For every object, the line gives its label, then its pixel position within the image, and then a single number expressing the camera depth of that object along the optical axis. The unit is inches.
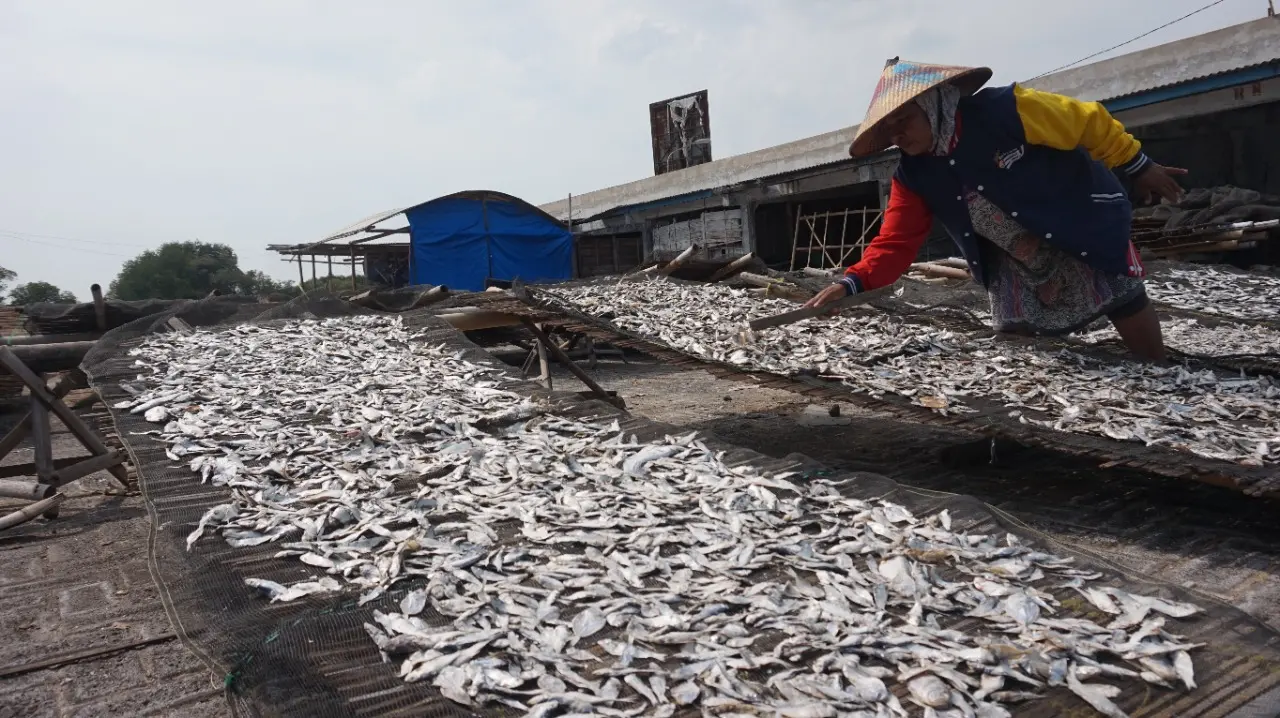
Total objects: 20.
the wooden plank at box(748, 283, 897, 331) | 144.8
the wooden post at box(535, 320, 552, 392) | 231.0
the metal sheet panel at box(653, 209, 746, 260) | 498.0
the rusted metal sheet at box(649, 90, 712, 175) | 729.6
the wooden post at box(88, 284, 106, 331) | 260.8
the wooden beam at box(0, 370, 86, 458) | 157.8
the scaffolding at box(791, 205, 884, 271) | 454.9
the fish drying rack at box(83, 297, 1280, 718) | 57.7
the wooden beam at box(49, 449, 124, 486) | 148.0
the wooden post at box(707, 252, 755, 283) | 290.0
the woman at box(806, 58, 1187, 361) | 128.5
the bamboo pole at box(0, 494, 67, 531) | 135.9
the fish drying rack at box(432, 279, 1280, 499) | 90.7
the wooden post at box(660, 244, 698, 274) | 291.6
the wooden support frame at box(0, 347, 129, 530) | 143.6
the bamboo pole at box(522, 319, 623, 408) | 209.3
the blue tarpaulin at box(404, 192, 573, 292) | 516.7
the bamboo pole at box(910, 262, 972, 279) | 277.6
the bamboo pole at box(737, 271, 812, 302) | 218.1
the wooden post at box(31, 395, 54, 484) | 146.6
